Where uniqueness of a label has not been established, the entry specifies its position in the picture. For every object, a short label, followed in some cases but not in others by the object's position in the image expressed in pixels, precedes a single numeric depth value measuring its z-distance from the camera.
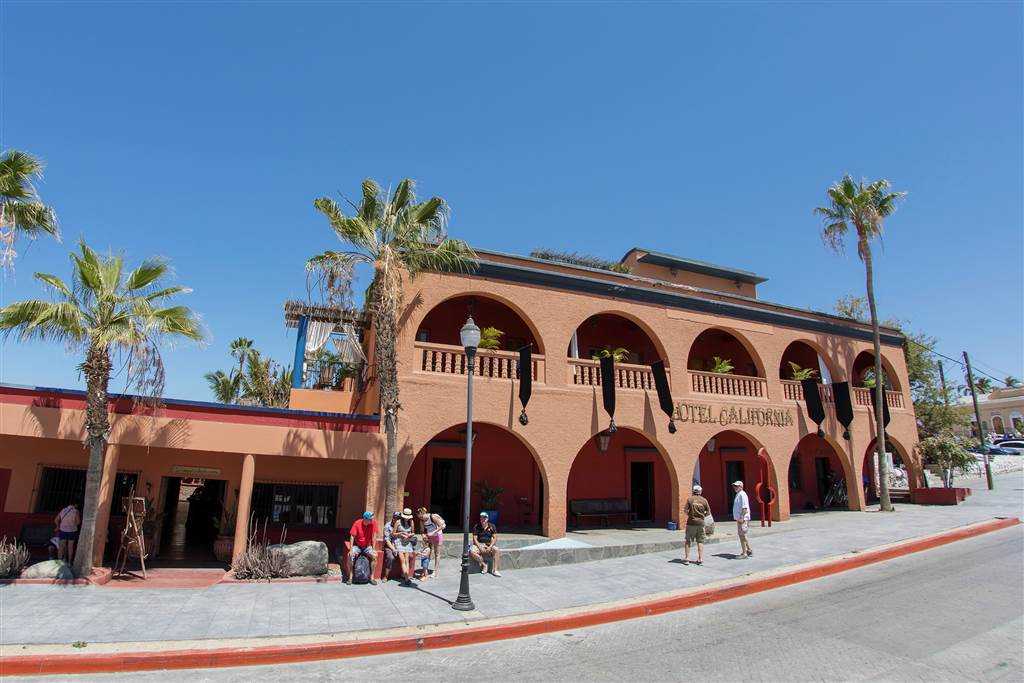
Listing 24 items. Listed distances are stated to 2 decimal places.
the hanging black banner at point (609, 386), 15.81
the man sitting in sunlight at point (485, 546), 12.15
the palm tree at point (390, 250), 12.34
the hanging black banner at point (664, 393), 16.69
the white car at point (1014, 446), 43.79
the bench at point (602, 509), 17.73
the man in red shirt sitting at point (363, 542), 11.25
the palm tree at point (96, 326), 10.77
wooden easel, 11.29
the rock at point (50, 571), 10.50
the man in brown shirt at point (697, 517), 12.21
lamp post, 9.38
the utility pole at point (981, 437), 26.98
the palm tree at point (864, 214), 21.70
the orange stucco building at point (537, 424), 12.72
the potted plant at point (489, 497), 16.42
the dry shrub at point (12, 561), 10.41
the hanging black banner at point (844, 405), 20.52
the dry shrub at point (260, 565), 11.17
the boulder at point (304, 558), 11.37
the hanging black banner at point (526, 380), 14.72
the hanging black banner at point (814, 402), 19.81
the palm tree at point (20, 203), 11.05
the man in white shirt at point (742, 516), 12.76
